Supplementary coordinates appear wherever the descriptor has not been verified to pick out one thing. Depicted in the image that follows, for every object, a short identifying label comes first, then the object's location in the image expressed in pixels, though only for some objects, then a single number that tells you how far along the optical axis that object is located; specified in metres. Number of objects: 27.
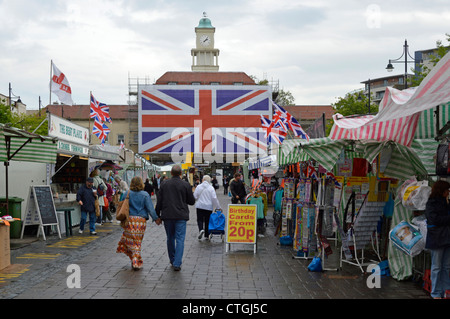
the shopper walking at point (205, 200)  11.41
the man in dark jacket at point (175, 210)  7.79
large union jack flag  53.94
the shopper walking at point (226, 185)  37.27
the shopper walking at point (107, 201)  15.57
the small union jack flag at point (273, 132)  17.52
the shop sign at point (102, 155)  14.96
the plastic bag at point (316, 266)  7.84
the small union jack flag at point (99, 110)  17.55
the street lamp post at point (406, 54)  20.89
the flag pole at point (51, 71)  14.21
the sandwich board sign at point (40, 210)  11.39
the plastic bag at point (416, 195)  6.44
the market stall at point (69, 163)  12.49
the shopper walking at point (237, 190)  13.18
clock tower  78.69
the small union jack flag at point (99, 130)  17.92
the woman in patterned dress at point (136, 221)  7.75
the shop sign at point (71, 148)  12.09
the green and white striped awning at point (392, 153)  6.79
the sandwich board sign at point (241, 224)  10.00
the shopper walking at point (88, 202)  12.29
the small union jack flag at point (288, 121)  14.73
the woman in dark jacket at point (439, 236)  5.62
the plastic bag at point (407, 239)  6.40
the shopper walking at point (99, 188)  14.85
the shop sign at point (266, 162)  17.66
